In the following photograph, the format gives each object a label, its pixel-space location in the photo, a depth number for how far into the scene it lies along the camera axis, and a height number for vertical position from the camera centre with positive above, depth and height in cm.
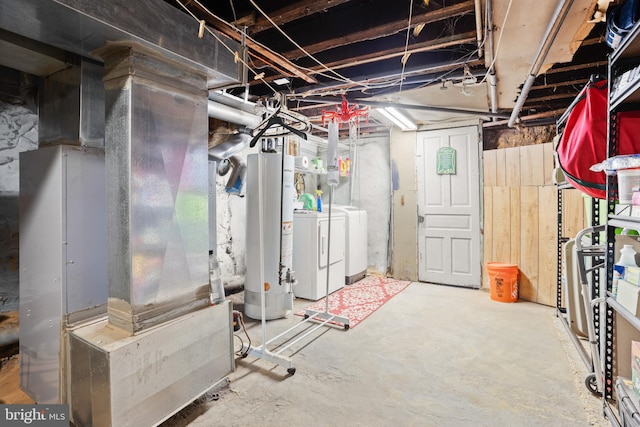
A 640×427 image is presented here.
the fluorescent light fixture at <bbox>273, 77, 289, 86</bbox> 313 +134
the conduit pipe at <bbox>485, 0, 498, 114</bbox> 177 +112
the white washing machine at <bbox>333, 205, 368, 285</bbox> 466 -50
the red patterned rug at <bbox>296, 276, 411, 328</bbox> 346 -113
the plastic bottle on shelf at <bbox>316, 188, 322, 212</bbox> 449 +7
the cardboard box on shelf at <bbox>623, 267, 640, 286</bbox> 142 -31
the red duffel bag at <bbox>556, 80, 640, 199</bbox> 184 +40
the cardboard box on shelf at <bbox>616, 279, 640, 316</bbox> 137 -41
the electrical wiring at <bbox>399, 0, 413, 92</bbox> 191 +122
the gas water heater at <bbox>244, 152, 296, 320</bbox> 323 -26
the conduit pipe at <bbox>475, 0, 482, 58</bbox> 172 +115
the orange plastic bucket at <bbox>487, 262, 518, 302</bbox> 383 -89
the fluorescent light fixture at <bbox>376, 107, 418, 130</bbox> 372 +122
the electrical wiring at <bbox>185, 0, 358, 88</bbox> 192 +124
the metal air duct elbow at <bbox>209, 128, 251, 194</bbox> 303 +57
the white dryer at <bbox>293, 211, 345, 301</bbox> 386 -52
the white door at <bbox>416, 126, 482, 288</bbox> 444 +6
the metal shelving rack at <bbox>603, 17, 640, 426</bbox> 159 +3
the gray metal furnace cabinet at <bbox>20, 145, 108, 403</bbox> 172 -24
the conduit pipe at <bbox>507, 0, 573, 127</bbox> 157 +102
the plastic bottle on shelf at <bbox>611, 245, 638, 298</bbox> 154 -27
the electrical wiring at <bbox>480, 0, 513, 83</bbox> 170 +111
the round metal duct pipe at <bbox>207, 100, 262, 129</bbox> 275 +92
